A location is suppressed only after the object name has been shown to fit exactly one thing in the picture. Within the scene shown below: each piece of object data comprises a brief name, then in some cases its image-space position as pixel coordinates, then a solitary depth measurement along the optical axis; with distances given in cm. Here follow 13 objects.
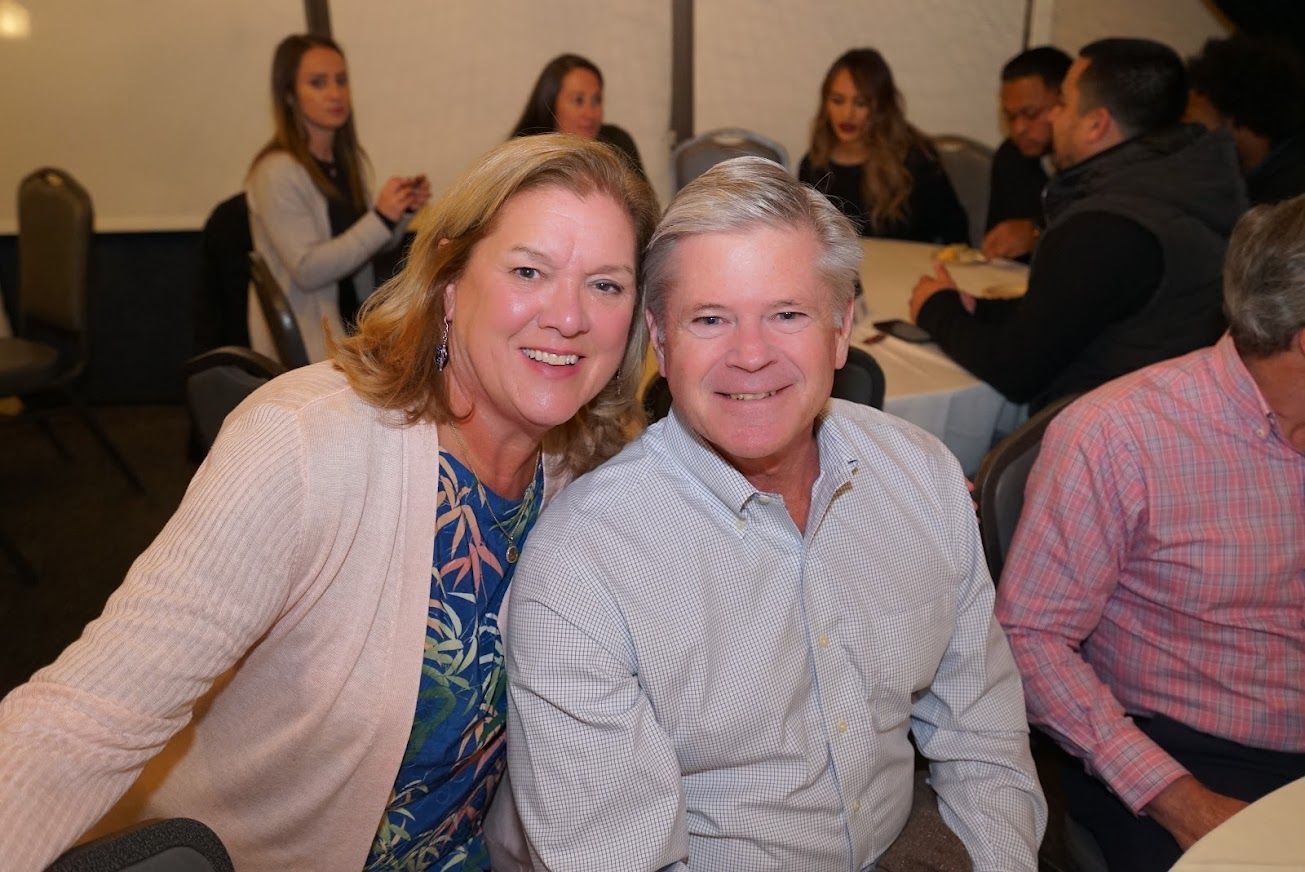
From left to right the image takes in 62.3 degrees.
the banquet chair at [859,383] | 206
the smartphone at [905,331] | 300
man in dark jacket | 258
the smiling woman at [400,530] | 125
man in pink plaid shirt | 166
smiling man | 127
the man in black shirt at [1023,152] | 427
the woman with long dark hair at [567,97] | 438
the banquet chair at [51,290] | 394
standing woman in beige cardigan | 365
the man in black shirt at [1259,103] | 347
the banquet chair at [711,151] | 498
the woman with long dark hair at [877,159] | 461
